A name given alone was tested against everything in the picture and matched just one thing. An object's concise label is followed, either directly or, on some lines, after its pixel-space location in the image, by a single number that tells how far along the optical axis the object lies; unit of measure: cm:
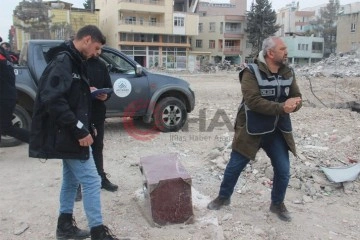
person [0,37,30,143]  539
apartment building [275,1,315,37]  9069
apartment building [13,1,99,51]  4357
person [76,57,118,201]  424
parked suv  660
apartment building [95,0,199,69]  4512
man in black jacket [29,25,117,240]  290
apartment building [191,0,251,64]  5794
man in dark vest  362
